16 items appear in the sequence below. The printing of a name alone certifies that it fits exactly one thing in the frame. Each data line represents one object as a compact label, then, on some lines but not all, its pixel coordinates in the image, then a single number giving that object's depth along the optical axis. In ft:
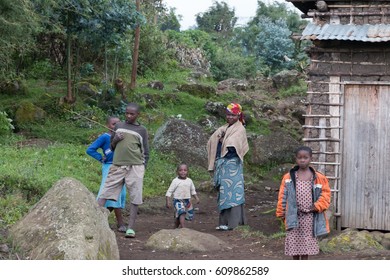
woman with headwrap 35.24
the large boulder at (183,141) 54.13
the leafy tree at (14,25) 45.68
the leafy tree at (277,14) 120.16
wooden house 34.35
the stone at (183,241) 28.71
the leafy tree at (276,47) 101.30
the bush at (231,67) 100.73
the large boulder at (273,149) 58.54
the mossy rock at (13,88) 62.41
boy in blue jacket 32.48
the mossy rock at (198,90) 76.89
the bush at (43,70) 70.90
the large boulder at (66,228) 21.85
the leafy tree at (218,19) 136.36
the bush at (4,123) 49.49
